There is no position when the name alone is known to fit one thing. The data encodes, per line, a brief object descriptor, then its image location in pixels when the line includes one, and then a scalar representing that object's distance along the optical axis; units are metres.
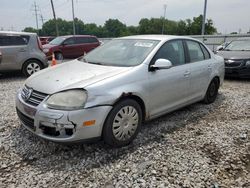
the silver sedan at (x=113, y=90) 2.27
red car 11.07
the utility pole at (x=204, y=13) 15.95
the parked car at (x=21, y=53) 6.08
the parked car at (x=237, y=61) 6.09
